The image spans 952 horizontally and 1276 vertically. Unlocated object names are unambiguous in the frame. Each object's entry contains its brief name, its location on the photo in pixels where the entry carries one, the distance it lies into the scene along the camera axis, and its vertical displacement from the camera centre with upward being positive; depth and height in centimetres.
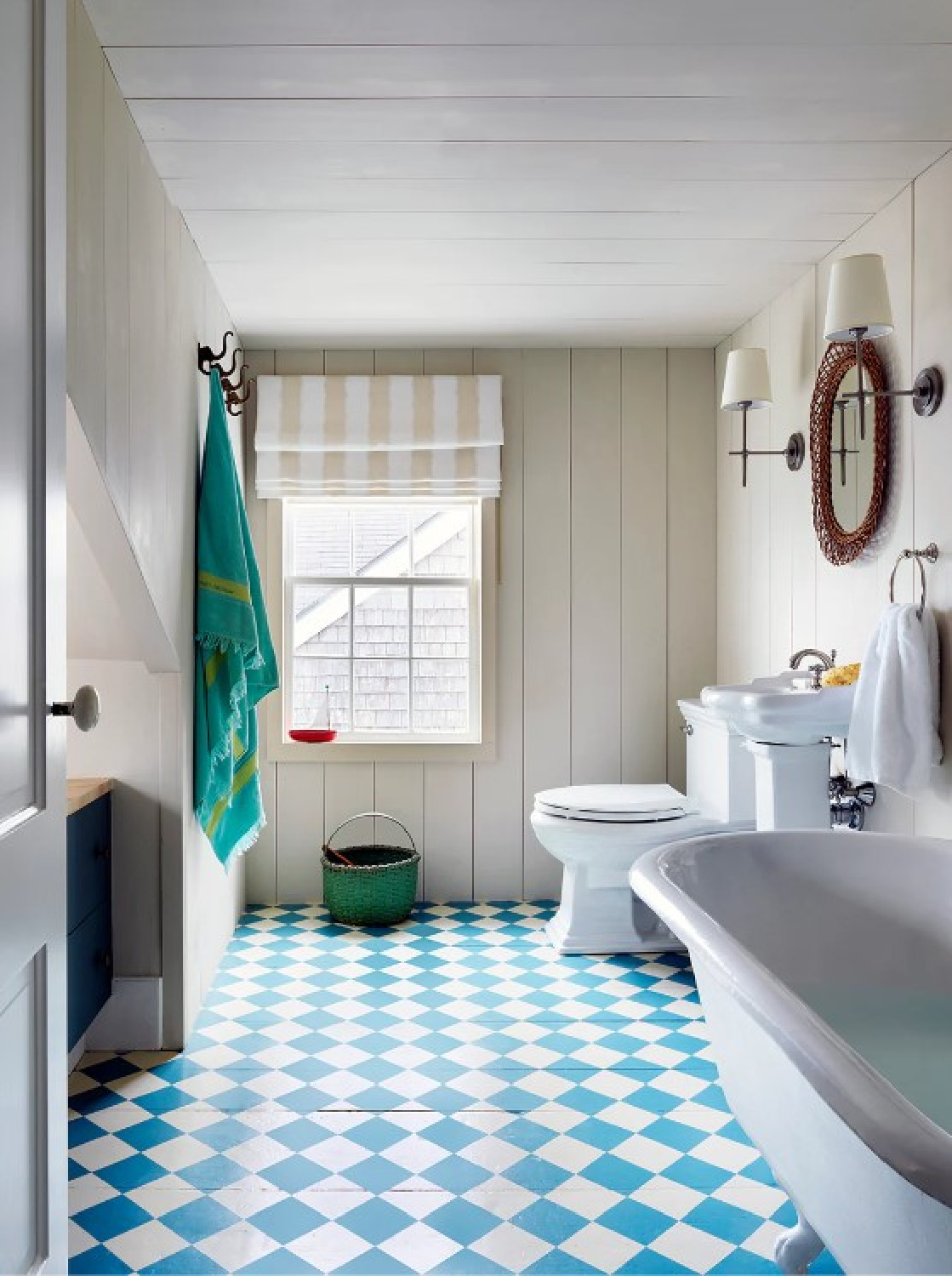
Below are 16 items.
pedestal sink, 285 -31
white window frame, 452 -33
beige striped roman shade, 442 +73
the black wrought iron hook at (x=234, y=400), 369 +74
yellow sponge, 298 -15
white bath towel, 266 -21
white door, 122 -2
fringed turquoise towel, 329 -2
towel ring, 272 +16
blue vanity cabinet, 268 -71
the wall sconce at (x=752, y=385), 365 +76
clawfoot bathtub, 117 -61
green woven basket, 418 -101
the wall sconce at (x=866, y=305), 274 +77
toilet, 381 -72
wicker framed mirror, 301 +46
